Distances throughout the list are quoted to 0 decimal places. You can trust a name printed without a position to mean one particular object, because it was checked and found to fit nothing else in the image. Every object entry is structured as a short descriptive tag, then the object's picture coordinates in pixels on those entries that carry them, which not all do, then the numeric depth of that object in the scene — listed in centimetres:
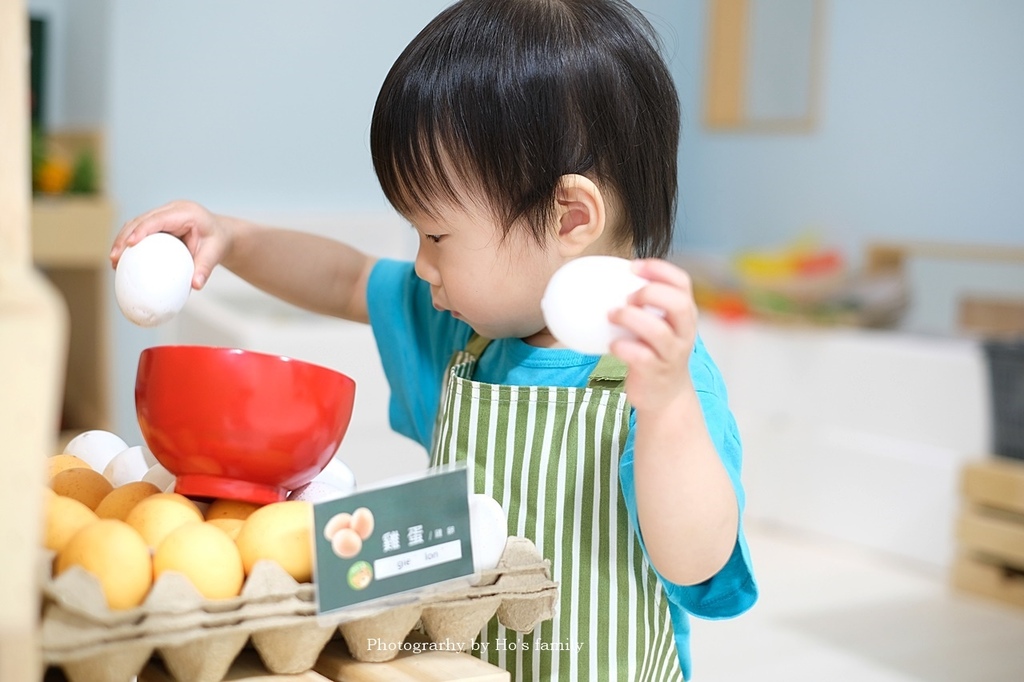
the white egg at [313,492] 68
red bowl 64
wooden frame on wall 315
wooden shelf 275
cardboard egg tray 49
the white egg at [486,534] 59
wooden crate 227
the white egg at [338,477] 72
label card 54
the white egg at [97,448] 77
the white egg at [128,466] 73
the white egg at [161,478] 70
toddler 75
